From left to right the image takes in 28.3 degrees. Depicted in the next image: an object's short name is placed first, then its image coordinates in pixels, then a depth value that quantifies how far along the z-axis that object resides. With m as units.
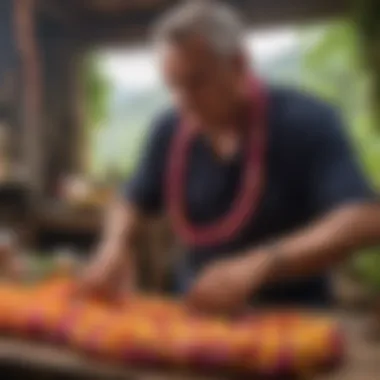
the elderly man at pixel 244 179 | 0.69
